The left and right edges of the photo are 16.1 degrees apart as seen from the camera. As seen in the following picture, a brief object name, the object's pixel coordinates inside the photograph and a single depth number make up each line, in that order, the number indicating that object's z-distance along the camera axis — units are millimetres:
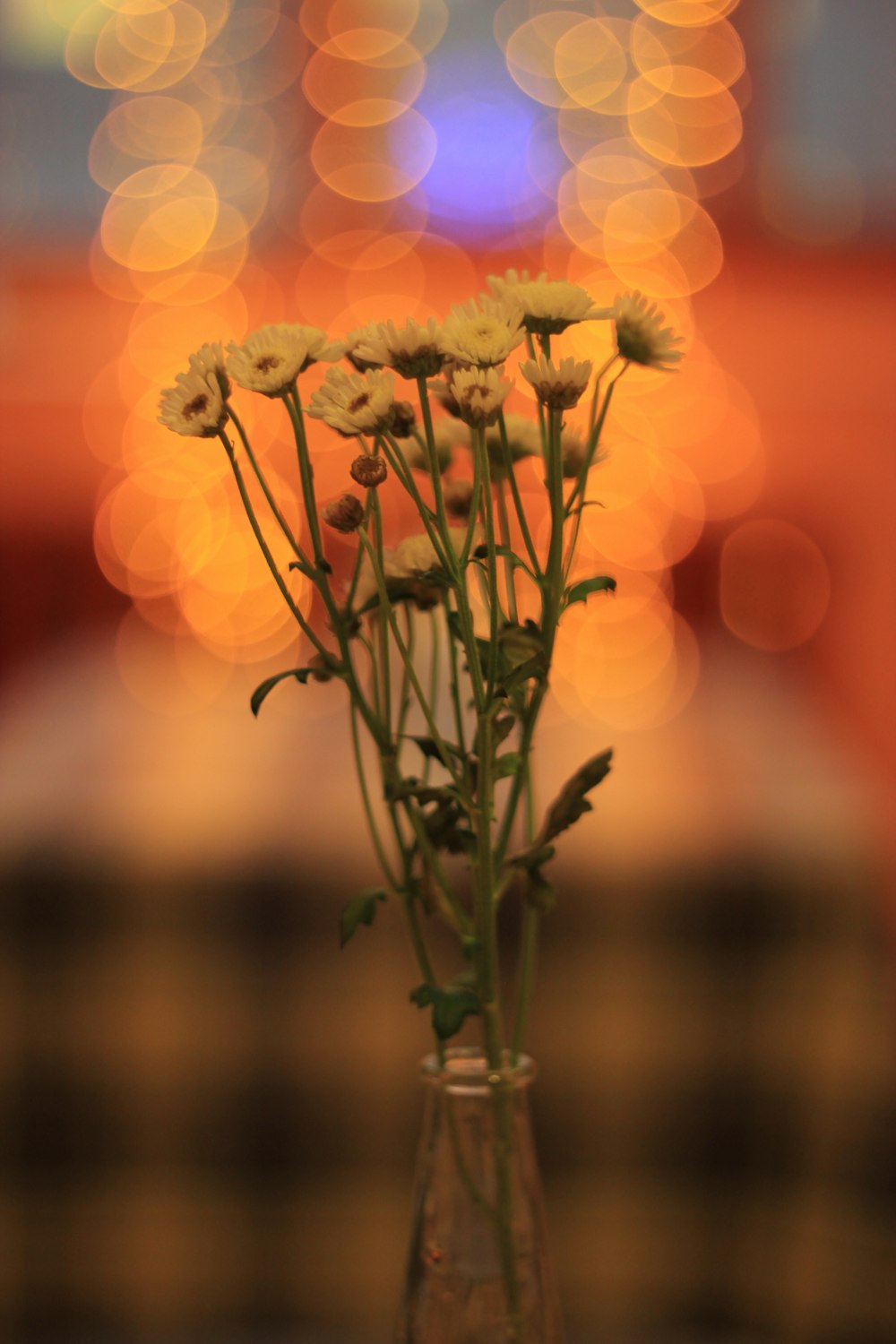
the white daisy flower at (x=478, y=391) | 727
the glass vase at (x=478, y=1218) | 778
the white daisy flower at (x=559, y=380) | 732
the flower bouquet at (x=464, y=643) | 740
